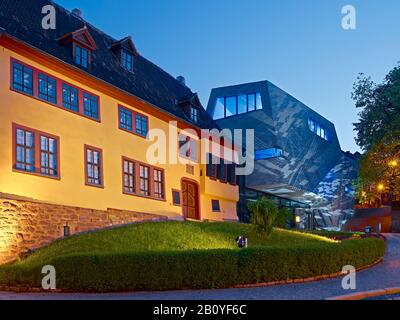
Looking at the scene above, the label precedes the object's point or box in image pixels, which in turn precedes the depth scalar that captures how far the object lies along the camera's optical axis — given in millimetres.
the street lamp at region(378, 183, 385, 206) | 33800
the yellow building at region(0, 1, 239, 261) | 18825
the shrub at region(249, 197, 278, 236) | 20703
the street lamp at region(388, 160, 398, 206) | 32731
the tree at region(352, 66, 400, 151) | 31234
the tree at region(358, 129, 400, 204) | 32562
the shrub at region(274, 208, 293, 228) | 27034
